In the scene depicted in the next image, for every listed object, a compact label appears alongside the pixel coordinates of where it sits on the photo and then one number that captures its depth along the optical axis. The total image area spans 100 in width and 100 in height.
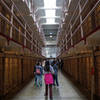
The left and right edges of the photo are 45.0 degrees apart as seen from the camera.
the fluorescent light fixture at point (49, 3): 12.14
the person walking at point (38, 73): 6.95
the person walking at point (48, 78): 5.09
